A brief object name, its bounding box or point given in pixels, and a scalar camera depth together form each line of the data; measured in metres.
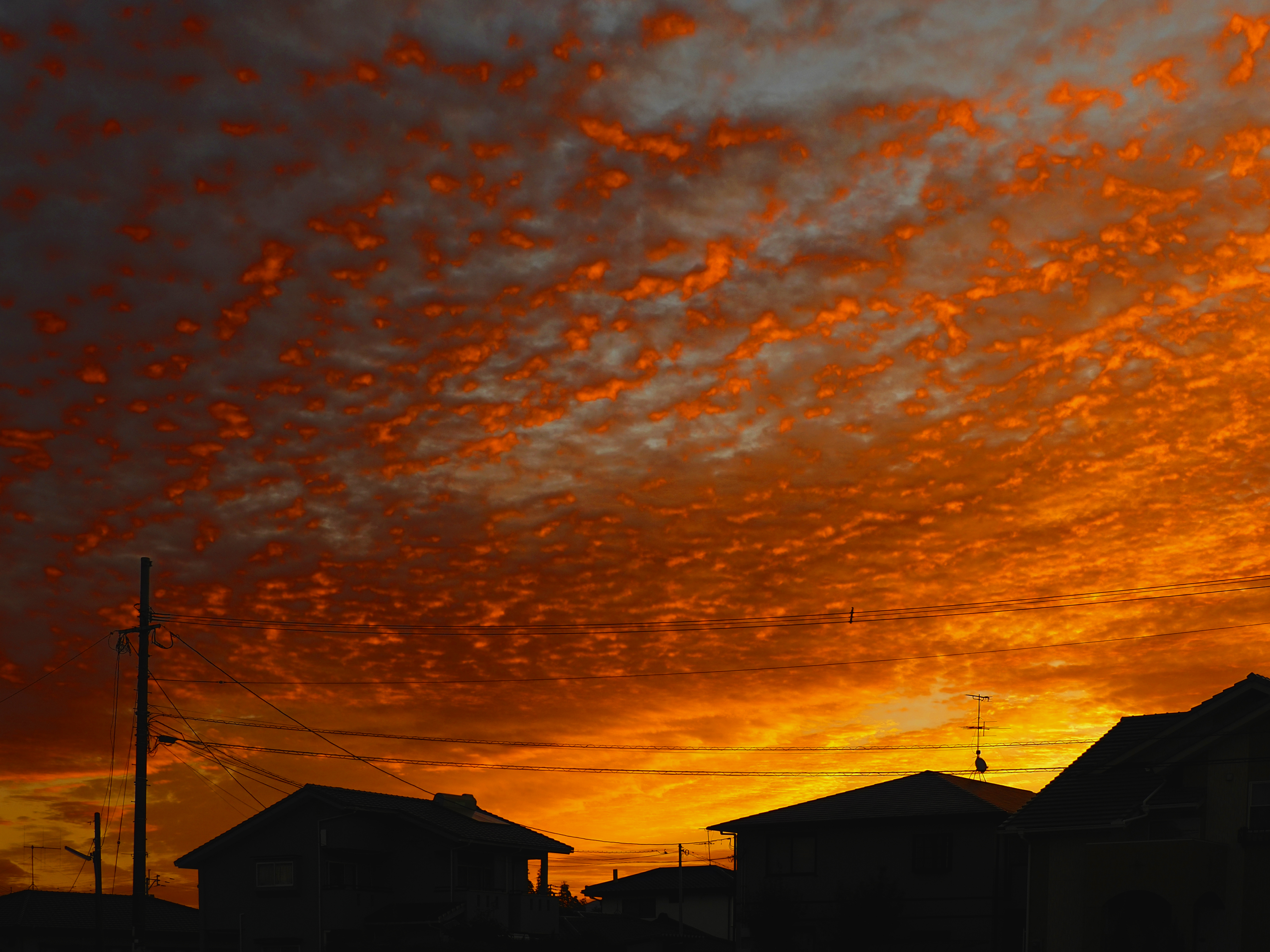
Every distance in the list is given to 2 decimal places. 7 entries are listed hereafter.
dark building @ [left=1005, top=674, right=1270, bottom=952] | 32.75
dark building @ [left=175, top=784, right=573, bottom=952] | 51.88
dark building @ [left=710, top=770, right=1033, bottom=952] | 46.22
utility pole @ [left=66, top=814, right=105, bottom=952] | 59.46
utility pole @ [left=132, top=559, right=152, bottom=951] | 34.22
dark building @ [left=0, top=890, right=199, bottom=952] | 66.38
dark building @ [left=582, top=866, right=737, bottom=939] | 79.50
